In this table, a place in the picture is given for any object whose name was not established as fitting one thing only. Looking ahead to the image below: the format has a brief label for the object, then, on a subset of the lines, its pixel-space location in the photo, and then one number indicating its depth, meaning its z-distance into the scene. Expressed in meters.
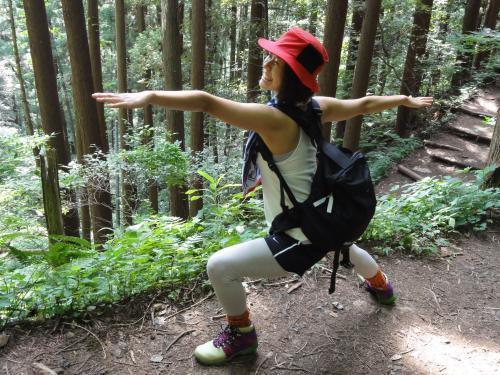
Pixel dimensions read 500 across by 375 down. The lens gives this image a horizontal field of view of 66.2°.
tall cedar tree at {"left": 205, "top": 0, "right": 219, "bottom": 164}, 13.40
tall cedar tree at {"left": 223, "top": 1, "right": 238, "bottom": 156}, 14.28
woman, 2.10
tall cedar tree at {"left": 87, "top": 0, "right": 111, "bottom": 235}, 12.30
